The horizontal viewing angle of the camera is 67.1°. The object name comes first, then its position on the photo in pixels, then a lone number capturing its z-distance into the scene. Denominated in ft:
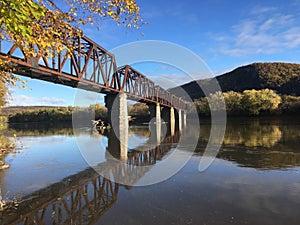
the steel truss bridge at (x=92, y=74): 61.57
